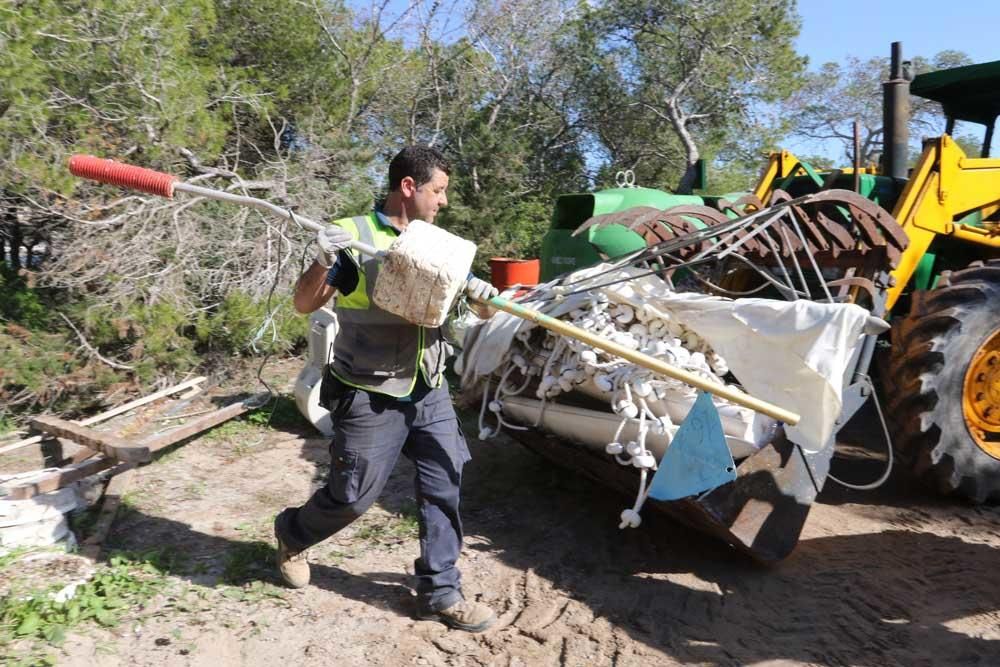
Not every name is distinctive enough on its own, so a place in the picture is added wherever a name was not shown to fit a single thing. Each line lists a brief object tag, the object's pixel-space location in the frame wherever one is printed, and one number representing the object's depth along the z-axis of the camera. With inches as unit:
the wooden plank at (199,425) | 159.3
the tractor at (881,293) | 121.3
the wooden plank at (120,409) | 169.2
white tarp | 109.4
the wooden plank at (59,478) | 126.1
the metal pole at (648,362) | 100.4
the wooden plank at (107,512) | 125.7
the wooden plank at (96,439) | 144.2
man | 107.5
